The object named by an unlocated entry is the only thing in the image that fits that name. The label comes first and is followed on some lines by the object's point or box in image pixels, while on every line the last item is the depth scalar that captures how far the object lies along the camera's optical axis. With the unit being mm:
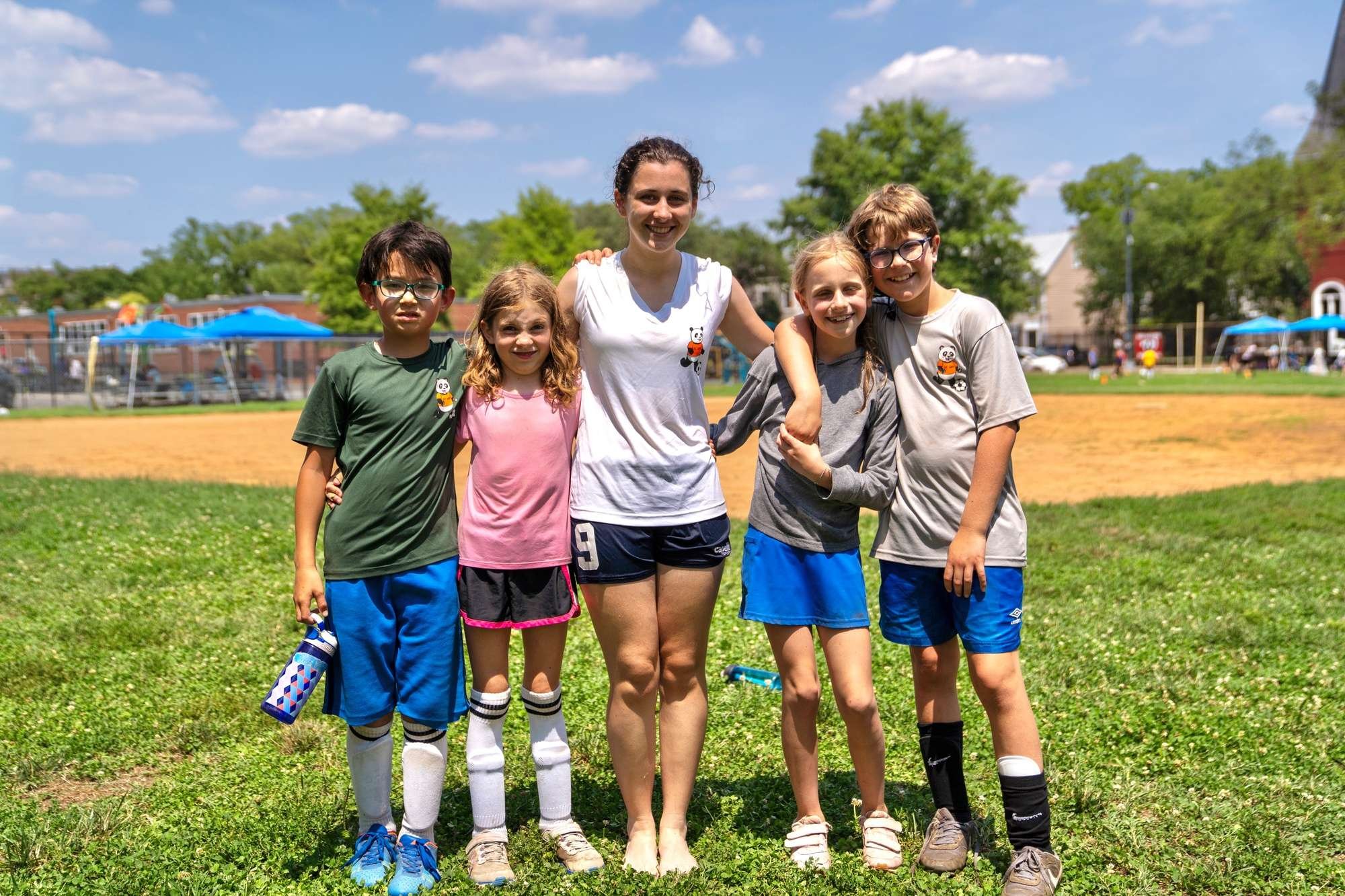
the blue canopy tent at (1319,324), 38750
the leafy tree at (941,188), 46812
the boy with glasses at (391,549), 2896
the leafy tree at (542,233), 41156
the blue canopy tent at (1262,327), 40188
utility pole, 51750
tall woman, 2861
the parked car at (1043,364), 47534
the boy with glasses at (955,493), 2828
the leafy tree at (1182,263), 52781
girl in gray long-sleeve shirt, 2922
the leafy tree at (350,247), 40781
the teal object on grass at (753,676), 4746
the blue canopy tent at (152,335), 27406
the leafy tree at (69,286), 92125
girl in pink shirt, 2918
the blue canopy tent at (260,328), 28594
